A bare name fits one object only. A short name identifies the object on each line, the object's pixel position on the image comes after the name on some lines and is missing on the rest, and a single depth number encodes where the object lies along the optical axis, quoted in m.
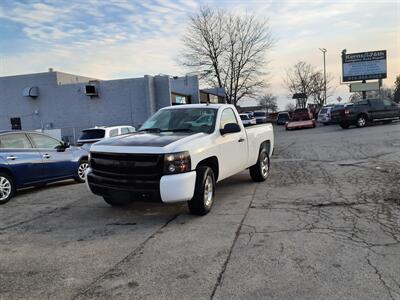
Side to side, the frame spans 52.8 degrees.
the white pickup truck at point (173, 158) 6.05
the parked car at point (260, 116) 43.24
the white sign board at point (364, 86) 52.47
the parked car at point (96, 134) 13.88
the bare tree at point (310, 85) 78.12
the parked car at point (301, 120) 33.12
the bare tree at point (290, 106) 112.03
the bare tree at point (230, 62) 48.38
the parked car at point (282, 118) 46.78
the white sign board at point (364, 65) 48.97
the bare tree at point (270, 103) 104.25
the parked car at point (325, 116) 35.08
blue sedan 8.70
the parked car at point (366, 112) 26.52
